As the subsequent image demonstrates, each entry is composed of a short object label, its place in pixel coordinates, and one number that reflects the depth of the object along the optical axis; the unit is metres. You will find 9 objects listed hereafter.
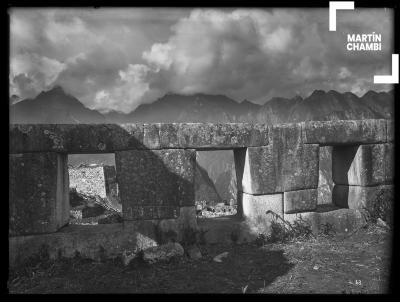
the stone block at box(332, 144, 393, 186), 7.30
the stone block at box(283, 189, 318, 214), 6.73
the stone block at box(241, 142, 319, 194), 6.59
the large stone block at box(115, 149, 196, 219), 6.02
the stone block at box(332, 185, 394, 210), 7.24
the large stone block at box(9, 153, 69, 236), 5.51
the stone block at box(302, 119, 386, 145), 6.88
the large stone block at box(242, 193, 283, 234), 6.59
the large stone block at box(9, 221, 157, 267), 5.53
